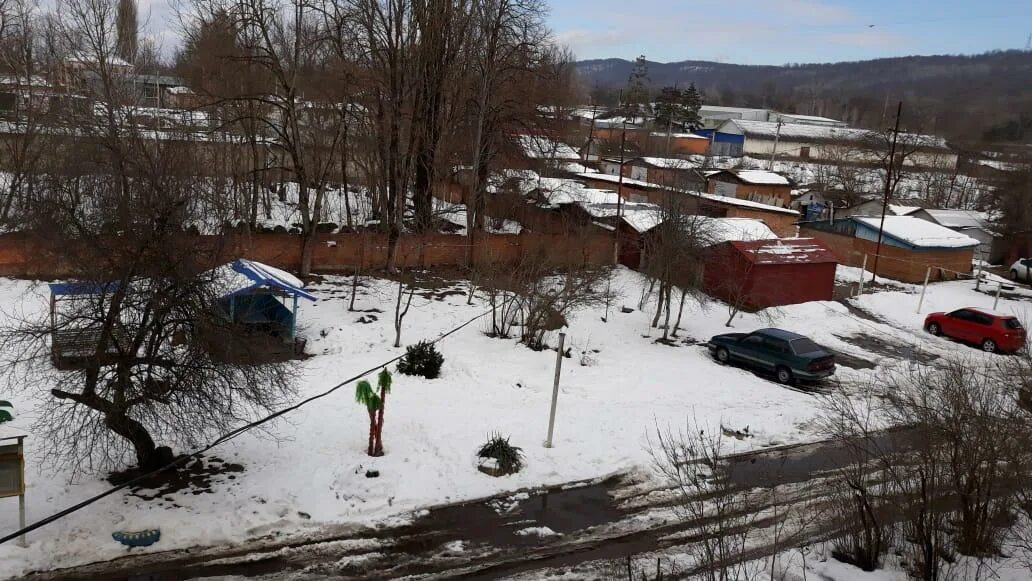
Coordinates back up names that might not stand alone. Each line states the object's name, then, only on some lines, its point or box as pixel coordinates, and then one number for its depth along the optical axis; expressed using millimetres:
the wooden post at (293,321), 18297
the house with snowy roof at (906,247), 33812
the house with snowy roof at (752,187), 54281
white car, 36438
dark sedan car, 18859
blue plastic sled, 9055
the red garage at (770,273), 26047
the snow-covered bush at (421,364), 16078
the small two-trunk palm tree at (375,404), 11497
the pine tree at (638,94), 89875
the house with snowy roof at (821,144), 86500
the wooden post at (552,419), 12828
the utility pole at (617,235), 30433
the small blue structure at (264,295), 17062
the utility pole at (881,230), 33562
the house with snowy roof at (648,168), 46269
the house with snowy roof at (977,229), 43688
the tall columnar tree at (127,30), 30050
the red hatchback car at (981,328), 23047
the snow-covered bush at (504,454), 12148
